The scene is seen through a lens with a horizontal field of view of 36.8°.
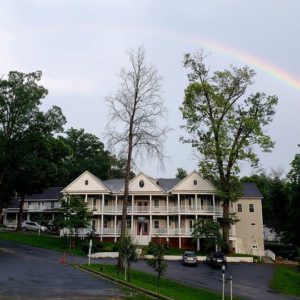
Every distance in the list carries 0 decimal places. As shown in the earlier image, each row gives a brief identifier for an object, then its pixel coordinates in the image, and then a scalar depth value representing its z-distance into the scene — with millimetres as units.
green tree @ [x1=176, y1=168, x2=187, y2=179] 98750
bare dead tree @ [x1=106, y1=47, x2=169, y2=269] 34656
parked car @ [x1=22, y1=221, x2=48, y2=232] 66438
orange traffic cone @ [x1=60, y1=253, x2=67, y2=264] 36553
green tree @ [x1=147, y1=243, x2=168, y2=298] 24047
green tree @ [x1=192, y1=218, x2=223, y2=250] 47875
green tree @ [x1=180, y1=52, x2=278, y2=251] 50938
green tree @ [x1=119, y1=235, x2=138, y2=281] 28406
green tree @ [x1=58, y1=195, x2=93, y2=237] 46875
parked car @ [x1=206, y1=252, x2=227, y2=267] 40812
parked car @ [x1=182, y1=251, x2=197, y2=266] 40844
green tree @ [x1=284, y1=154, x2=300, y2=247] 52344
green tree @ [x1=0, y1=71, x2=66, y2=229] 44812
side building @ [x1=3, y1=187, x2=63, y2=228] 76812
